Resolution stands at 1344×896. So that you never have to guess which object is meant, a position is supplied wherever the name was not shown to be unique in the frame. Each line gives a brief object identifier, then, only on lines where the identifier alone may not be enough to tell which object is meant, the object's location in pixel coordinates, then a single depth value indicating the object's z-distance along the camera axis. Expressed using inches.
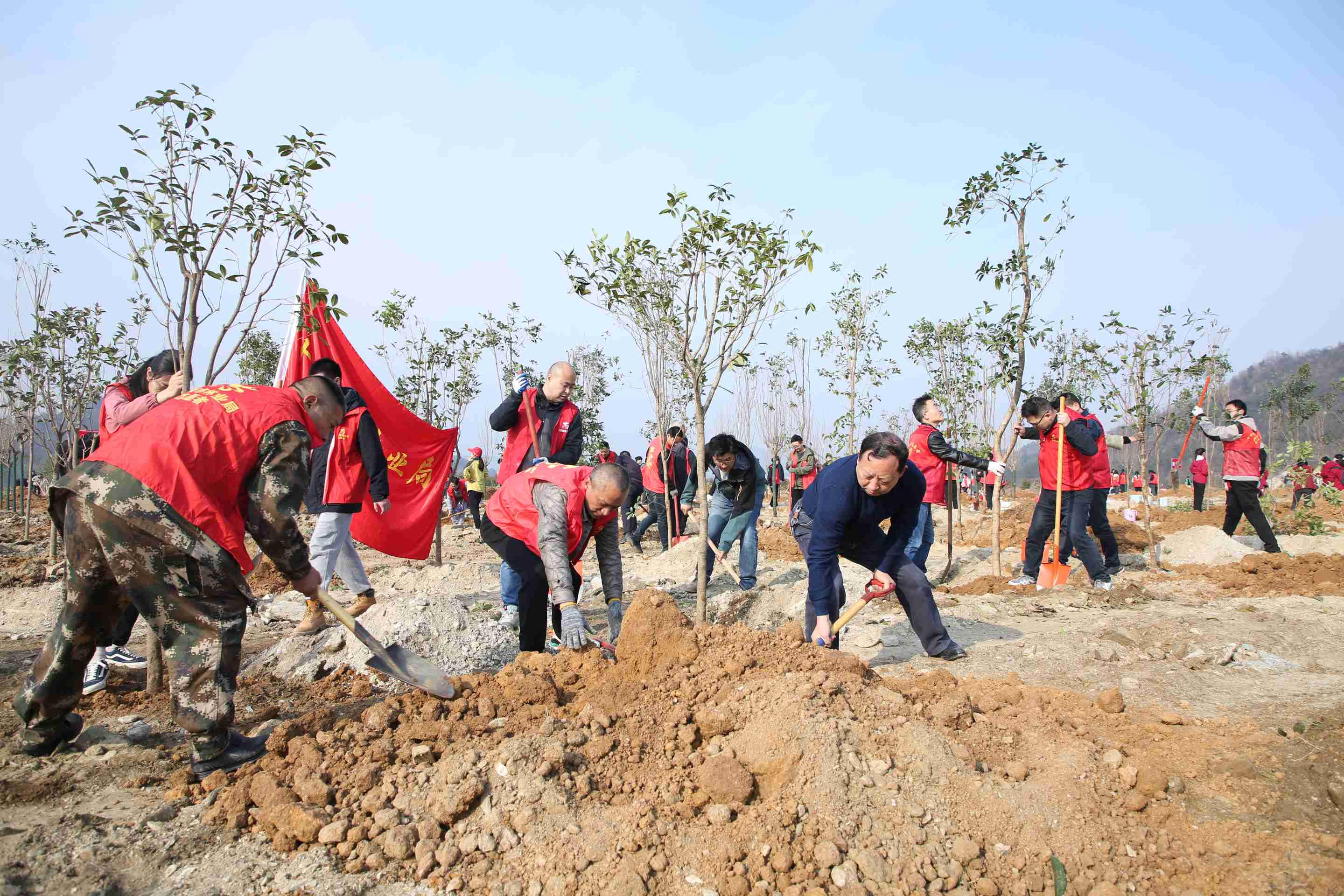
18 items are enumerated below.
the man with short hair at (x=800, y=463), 462.3
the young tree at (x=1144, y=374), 305.4
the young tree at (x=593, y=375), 690.2
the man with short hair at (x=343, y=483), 195.3
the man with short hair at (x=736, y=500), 264.5
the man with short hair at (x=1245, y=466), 303.7
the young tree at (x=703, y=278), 198.2
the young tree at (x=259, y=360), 599.8
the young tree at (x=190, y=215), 148.1
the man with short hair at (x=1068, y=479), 245.0
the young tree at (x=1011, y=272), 263.4
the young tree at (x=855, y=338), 637.9
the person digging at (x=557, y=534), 140.8
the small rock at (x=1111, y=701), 121.5
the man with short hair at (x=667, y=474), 359.9
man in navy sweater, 137.7
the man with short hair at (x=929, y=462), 237.9
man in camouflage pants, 97.3
